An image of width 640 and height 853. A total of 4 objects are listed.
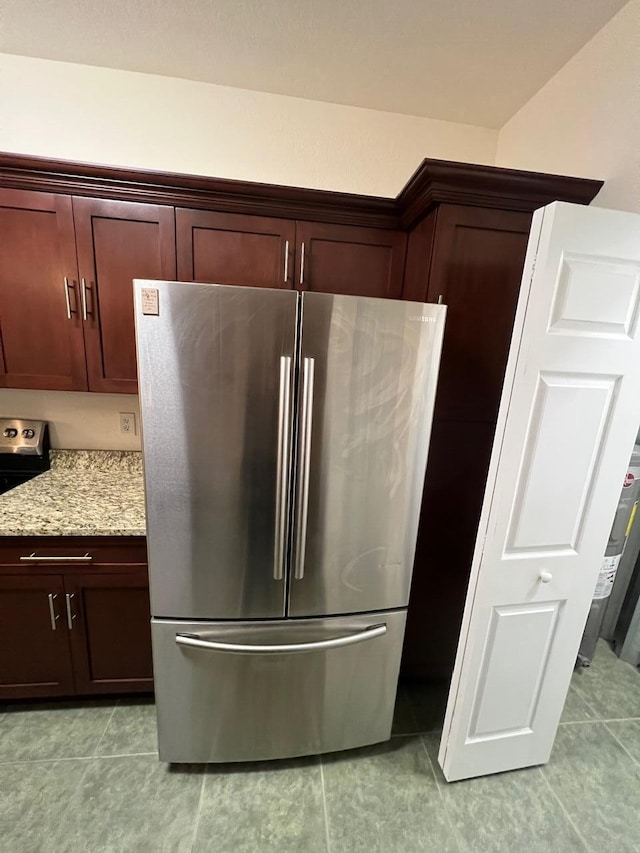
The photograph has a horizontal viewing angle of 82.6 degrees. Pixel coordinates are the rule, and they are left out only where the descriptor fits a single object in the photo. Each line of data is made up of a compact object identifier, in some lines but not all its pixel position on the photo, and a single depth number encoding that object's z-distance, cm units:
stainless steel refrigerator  108
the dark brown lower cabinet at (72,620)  145
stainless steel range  192
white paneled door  106
